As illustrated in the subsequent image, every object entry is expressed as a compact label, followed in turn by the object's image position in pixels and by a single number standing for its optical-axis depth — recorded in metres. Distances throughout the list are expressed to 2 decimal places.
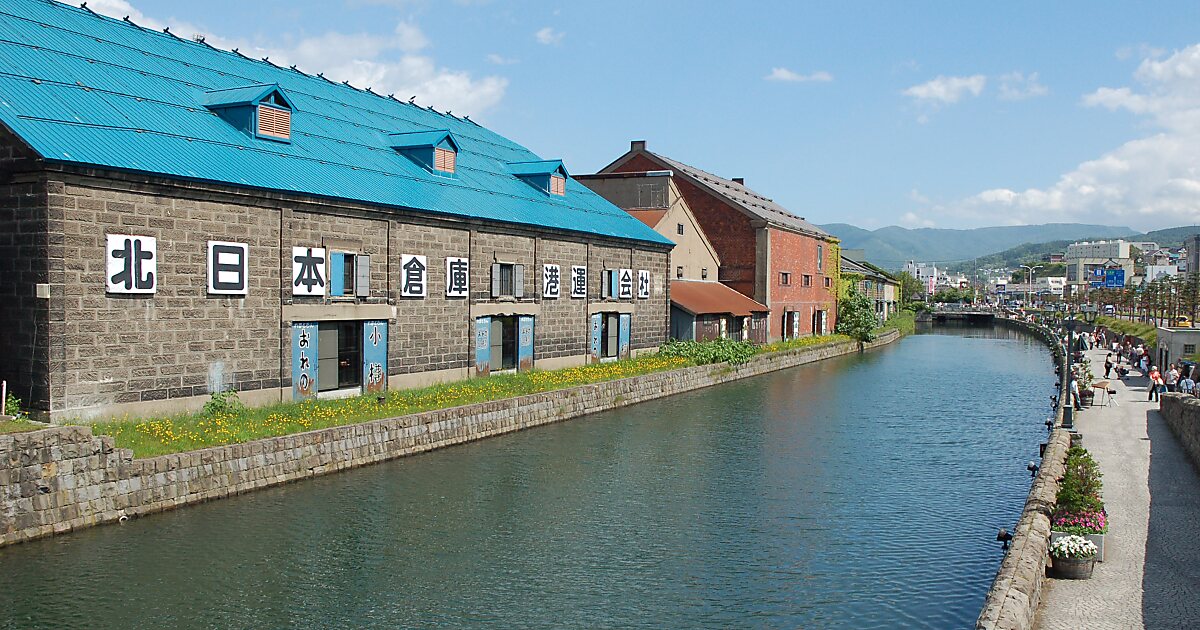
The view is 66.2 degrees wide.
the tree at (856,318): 78.56
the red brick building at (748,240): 63.75
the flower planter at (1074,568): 14.30
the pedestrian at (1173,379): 36.66
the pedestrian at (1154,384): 36.22
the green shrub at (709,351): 46.59
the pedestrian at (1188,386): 33.47
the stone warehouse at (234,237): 20.48
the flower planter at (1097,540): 14.95
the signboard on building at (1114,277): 117.50
